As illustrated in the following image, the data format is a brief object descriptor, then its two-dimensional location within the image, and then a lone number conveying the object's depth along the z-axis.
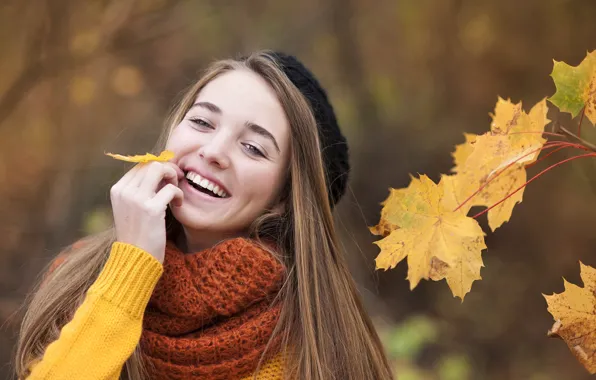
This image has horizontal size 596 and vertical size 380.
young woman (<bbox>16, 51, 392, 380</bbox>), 1.95
